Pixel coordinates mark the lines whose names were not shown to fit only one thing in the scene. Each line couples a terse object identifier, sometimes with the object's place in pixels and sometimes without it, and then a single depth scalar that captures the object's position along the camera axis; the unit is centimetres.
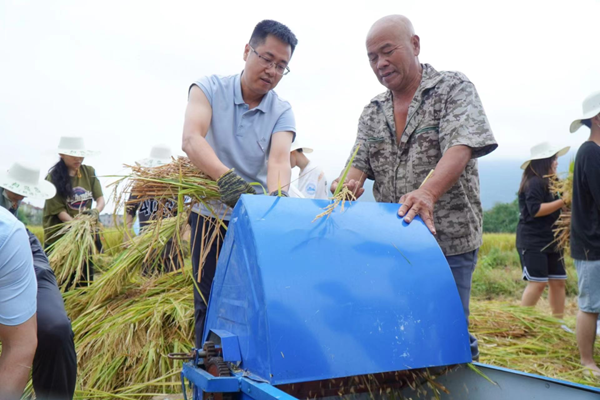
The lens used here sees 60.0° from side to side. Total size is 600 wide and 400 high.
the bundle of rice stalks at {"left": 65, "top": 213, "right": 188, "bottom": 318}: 388
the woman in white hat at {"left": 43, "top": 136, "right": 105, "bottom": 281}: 516
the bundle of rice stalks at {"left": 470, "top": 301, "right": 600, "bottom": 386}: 341
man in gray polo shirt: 265
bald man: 228
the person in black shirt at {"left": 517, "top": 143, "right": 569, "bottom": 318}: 462
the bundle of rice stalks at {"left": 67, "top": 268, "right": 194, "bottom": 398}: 303
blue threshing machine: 150
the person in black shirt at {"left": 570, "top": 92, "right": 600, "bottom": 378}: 329
